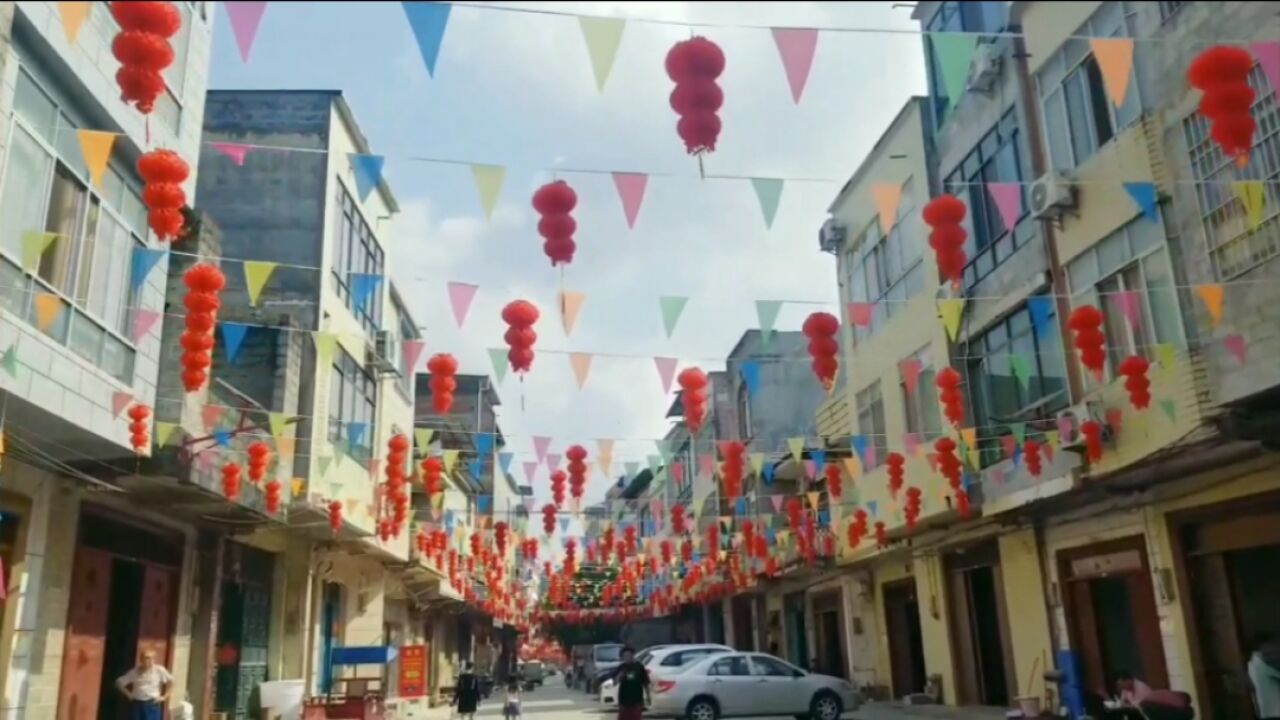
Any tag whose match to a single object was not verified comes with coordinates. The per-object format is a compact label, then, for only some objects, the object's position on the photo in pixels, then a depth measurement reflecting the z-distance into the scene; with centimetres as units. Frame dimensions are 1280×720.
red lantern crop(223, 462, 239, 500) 1288
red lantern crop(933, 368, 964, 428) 1488
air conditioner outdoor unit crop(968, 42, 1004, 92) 1659
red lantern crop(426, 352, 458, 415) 1346
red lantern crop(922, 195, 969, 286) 990
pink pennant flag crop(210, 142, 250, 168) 812
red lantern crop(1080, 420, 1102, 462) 1337
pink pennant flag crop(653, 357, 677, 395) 1332
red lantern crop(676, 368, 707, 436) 1523
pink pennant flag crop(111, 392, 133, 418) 1073
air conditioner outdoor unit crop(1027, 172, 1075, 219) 1435
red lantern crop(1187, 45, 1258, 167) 757
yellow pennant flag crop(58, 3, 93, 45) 576
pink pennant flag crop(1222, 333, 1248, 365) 1029
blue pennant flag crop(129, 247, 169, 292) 1148
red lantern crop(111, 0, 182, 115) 623
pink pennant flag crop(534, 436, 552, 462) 1792
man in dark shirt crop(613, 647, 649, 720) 1292
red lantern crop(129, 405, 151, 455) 1091
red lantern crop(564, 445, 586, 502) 1852
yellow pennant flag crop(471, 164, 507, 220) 815
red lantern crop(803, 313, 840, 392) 1269
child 2017
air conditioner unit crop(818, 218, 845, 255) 2431
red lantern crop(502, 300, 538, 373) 1121
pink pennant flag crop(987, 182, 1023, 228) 1034
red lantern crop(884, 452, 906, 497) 1885
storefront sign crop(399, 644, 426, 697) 2198
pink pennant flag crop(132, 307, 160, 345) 1141
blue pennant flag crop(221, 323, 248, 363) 1240
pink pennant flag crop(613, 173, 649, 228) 862
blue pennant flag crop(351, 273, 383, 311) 1925
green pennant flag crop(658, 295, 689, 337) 1084
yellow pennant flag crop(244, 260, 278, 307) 1002
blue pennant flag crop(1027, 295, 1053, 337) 1523
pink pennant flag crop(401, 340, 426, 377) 1481
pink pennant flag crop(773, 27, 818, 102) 688
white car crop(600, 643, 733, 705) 1862
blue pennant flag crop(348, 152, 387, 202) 837
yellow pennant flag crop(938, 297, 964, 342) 1370
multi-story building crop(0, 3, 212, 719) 909
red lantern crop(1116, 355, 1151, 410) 1213
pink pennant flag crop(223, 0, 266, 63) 567
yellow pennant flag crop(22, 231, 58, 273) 908
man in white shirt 1138
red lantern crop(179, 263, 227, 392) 1006
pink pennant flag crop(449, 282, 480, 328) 1055
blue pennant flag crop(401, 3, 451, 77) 613
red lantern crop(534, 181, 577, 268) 877
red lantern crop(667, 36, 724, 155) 711
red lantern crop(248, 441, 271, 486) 1401
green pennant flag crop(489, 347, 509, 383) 1300
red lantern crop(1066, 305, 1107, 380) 1192
